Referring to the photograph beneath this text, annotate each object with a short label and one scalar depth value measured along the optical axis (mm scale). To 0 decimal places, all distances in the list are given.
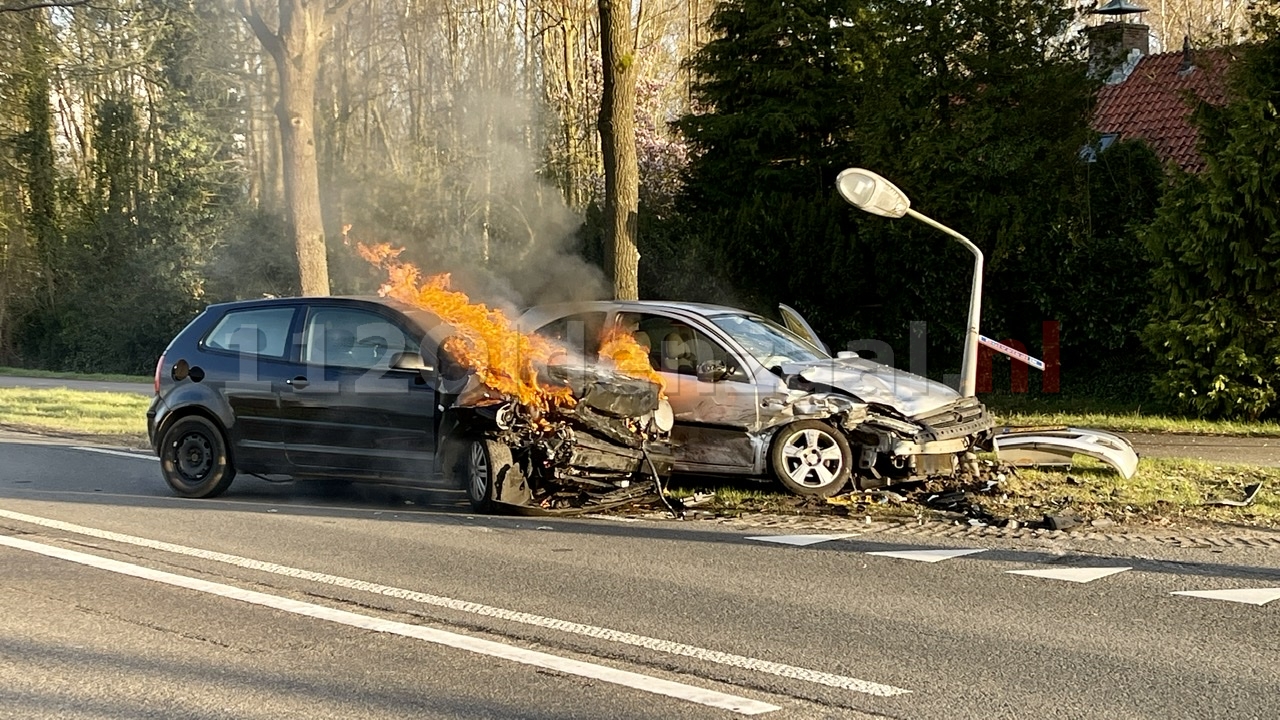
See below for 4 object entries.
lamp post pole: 12117
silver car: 9938
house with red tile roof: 24625
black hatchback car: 9477
